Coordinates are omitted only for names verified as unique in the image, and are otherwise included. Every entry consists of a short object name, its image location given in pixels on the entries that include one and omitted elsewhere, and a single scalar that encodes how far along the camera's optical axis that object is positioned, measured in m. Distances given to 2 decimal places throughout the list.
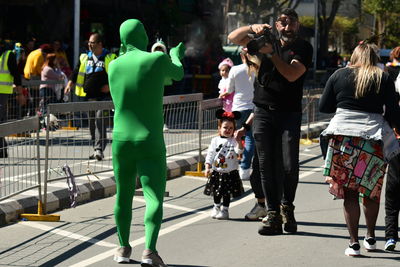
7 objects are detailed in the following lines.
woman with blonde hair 11.13
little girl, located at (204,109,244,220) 13.86
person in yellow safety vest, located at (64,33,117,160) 19.99
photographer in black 12.40
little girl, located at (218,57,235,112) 18.50
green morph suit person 10.22
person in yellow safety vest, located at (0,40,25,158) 21.02
